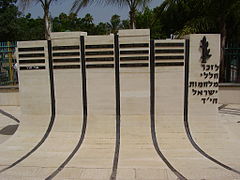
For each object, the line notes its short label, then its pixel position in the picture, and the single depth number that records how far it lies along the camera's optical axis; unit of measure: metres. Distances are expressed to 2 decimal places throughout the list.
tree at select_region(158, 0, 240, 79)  8.90
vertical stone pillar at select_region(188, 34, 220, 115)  5.15
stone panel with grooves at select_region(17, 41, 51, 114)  5.55
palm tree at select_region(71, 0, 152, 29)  9.73
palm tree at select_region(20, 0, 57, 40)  11.41
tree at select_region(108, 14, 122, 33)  39.24
